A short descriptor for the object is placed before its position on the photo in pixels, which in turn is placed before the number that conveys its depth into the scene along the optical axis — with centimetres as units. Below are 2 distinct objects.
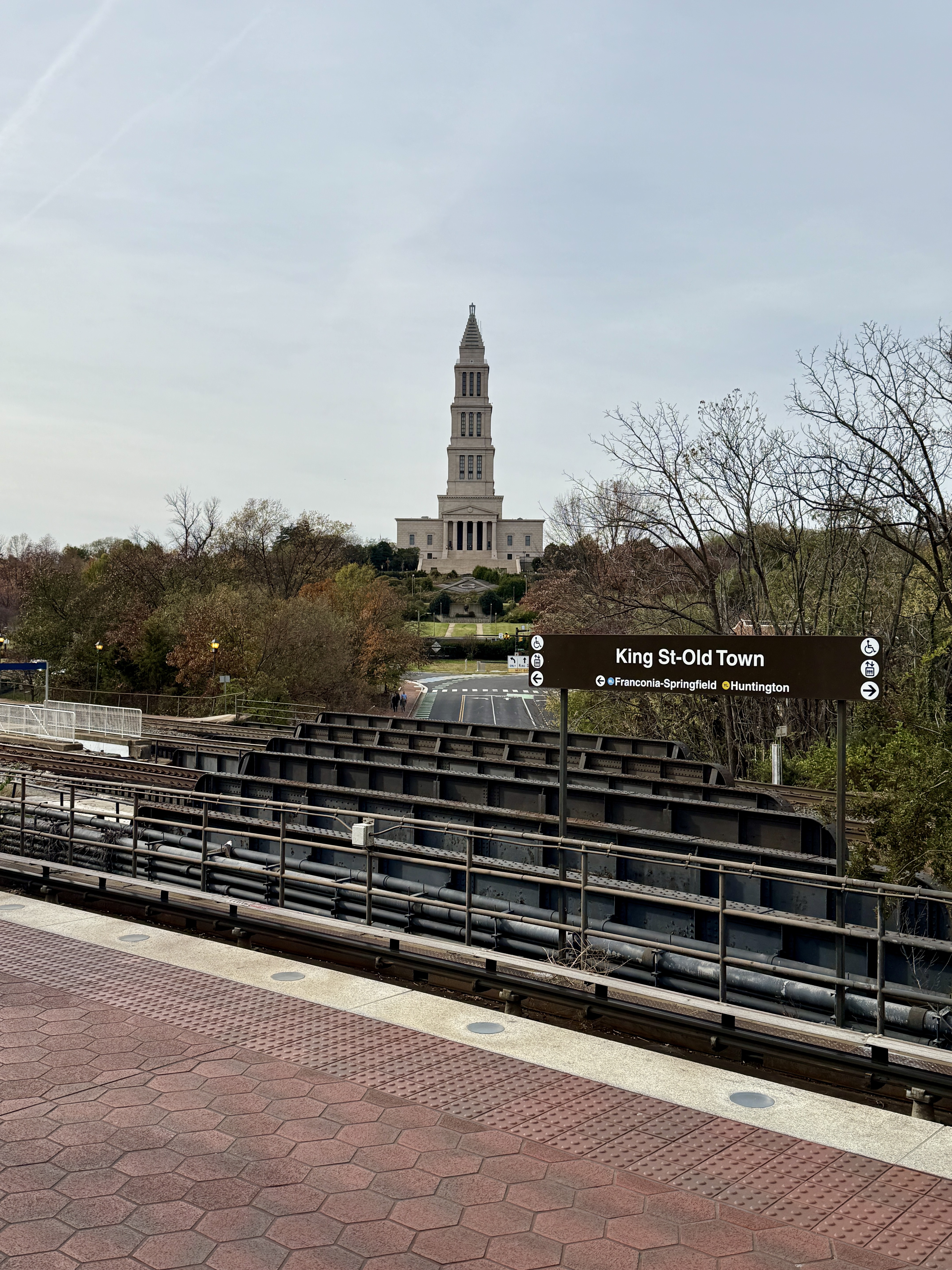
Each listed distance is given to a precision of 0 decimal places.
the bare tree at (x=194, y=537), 6662
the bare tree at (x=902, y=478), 2388
